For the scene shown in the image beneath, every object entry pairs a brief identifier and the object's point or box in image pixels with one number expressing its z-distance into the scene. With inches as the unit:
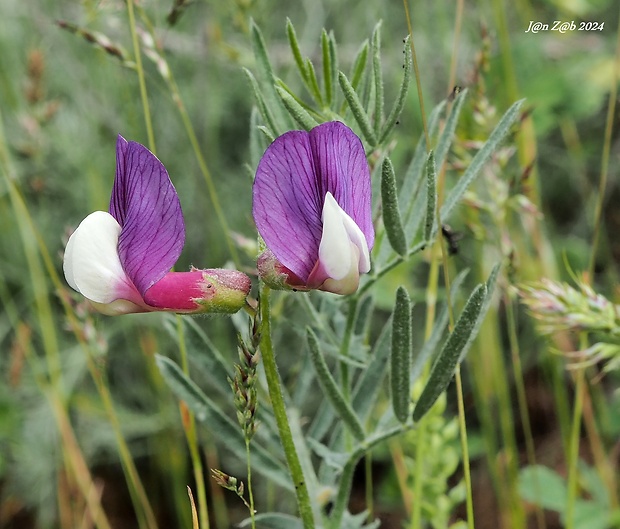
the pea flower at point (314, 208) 10.1
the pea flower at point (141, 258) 10.3
